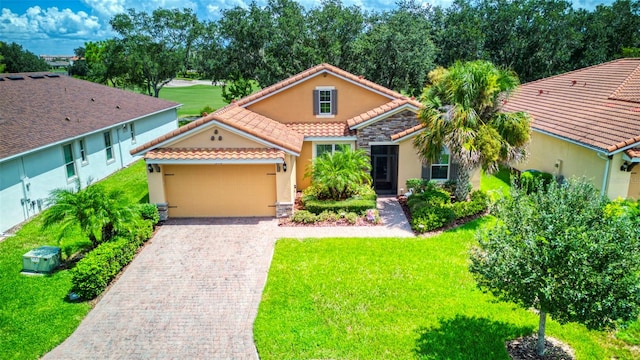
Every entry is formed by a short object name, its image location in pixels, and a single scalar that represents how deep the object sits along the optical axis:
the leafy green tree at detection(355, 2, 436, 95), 34.22
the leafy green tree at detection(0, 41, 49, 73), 64.62
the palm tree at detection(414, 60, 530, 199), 15.05
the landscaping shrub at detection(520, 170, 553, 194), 18.20
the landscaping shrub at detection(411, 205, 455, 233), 15.23
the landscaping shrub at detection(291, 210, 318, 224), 16.33
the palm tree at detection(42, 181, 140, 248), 12.30
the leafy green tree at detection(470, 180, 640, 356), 6.99
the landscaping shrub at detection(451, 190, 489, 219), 15.88
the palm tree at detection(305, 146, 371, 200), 17.16
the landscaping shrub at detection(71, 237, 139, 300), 11.26
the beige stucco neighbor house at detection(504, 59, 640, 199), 15.76
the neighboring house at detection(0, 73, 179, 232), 16.55
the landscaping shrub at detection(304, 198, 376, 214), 16.88
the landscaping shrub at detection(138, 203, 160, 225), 15.66
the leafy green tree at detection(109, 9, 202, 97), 44.25
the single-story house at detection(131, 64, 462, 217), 16.30
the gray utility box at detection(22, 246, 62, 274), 12.59
